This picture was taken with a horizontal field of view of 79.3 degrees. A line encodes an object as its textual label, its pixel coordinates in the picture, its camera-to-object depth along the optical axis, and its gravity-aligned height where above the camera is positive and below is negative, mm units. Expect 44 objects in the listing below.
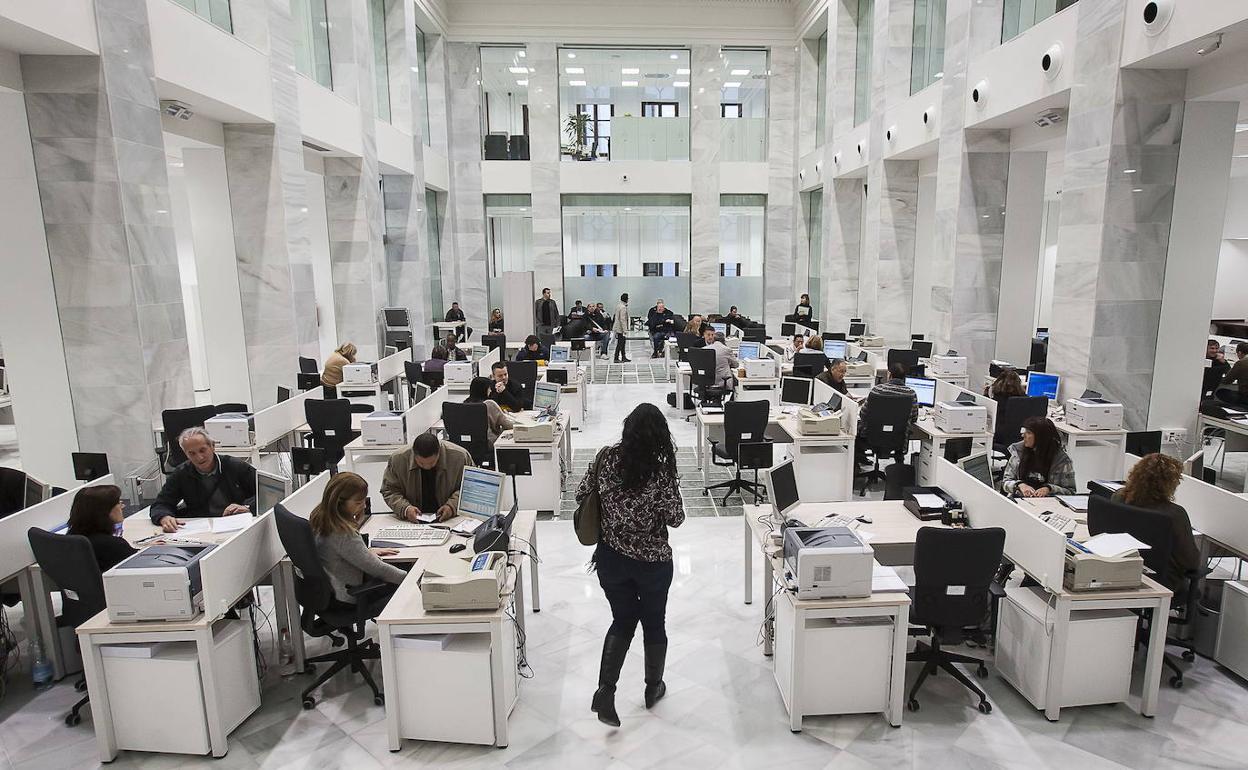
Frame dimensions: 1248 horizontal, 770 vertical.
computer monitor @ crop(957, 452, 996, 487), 5465 -1433
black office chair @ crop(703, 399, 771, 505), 7930 -1635
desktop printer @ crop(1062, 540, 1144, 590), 4195 -1686
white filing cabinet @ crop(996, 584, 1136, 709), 4332 -2226
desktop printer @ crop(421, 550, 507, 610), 3977 -1666
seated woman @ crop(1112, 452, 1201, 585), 4562 -1403
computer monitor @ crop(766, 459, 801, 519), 4840 -1406
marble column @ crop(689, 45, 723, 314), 20188 +2510
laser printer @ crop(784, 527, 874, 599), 4078 -1619
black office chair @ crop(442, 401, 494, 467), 7527 -1556
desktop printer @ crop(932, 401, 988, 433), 7875 -1554
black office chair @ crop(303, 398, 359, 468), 8172 -1647
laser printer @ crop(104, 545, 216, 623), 3957 -1663
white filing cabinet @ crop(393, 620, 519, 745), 4082 -2259
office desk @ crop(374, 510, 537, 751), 4008 -1899
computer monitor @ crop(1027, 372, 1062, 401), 9023 -1391
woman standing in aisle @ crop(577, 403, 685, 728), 3945 -1289
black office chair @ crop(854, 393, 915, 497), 8008 -1650
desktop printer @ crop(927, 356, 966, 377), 11195 -1442
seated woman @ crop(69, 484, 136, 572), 4504 -1480
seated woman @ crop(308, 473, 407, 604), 4434 -1569
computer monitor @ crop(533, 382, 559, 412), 8211 -1356
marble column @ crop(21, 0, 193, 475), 7066 +508
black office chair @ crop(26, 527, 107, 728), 4285 -1668
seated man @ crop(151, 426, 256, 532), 5465 -1553
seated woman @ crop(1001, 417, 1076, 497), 5832 -1516
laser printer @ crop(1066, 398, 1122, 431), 7727 -1513
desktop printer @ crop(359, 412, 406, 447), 7379 -1519
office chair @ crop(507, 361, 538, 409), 10607 -1448
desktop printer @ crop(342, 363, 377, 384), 10328 -1376
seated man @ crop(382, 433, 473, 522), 5414 -1502
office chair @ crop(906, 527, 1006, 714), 4250 -1772
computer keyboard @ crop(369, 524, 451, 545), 5035 -1764
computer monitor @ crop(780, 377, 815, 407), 9102 -1464
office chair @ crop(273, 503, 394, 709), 4352 -1998
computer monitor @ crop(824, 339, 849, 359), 13008 -1348
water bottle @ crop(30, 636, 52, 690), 4863 -2527
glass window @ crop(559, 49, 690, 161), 20719 +4402
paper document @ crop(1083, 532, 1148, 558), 4273 -1586
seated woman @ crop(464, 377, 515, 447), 7809 -1379
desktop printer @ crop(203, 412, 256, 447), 7281 -1495
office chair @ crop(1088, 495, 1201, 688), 4506 -1661
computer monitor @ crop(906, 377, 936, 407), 8820 -1398
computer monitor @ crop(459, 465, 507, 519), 5182 -1519
